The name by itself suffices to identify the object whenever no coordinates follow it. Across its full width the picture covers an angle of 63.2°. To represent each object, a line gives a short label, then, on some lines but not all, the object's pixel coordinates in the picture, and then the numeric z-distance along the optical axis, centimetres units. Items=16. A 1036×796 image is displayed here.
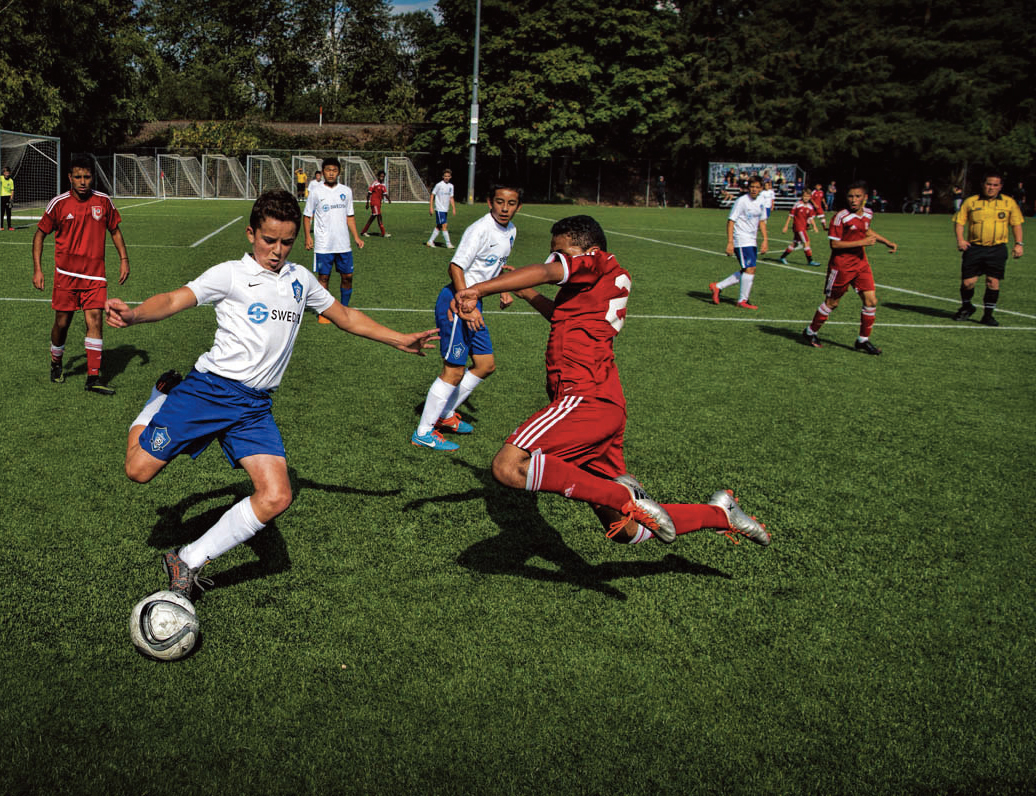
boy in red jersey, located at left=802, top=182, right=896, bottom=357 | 1142
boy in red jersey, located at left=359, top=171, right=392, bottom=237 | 2644
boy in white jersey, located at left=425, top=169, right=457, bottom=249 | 2358
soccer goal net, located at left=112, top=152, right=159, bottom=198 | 5012
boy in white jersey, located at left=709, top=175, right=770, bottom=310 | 1473
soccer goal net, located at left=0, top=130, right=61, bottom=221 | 2944
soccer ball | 389
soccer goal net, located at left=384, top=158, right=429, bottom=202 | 5253
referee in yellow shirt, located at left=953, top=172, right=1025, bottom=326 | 1378
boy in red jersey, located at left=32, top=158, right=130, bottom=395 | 851
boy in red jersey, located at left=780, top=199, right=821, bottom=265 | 2269
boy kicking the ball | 429
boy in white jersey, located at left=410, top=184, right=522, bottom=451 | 725
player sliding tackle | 431
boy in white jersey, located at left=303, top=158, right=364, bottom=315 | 1261
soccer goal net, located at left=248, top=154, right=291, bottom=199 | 5156
